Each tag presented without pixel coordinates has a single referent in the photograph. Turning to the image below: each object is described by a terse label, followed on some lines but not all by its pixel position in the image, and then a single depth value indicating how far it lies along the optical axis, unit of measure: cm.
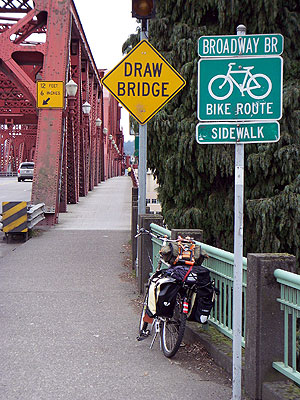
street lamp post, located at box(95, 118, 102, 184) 4274
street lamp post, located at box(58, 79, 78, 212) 1864
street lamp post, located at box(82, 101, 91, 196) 2787
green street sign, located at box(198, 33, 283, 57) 430
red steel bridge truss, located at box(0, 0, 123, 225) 1756
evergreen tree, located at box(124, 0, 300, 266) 995
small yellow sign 1750
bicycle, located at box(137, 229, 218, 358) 547
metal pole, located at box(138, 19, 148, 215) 857
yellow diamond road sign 833
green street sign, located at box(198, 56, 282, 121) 426
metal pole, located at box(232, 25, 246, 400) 423
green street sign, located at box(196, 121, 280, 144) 424
